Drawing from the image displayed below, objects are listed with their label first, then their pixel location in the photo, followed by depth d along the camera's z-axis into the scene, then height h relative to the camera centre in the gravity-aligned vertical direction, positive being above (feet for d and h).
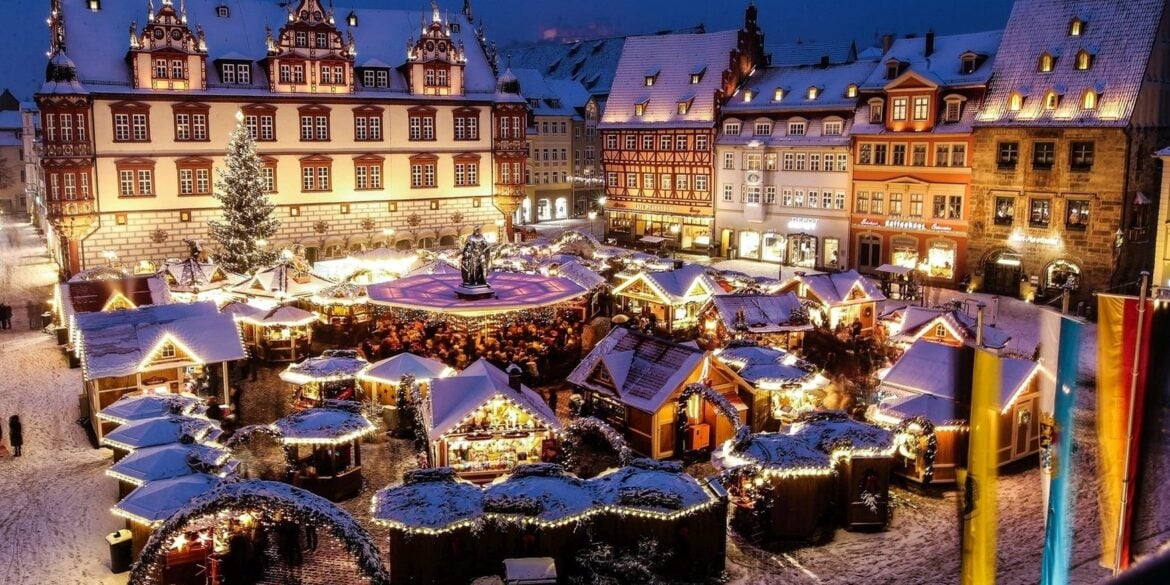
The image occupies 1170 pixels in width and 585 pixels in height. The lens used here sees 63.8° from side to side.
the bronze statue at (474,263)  97.45 -7.10
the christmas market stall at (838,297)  98.48 -10.66
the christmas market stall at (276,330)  93.66 -13.91
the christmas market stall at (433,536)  46.42 -16.90
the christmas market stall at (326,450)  59.06 -16.30
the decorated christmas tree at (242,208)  124.36 -1.95
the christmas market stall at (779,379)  71.31 -13.91
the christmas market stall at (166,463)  52.21 -15.17
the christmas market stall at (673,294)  101.19 -10.79
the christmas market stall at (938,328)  83.05 -11.85
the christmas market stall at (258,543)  40.68 -17.93
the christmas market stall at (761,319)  90.07 -11.95
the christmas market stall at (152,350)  70.18 -12.04
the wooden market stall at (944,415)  60.59 -14.25
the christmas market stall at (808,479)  52.90 -16.16
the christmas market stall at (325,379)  73.87 -14.46
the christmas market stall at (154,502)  47.42 -15.85
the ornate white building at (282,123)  129.90 +10.79
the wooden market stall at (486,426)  59.93 -14.85
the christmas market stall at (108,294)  87.35 -9.58
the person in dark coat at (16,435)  65.82 -17.09
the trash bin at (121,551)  48.85 -18.59
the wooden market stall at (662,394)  64.69 -13.99
